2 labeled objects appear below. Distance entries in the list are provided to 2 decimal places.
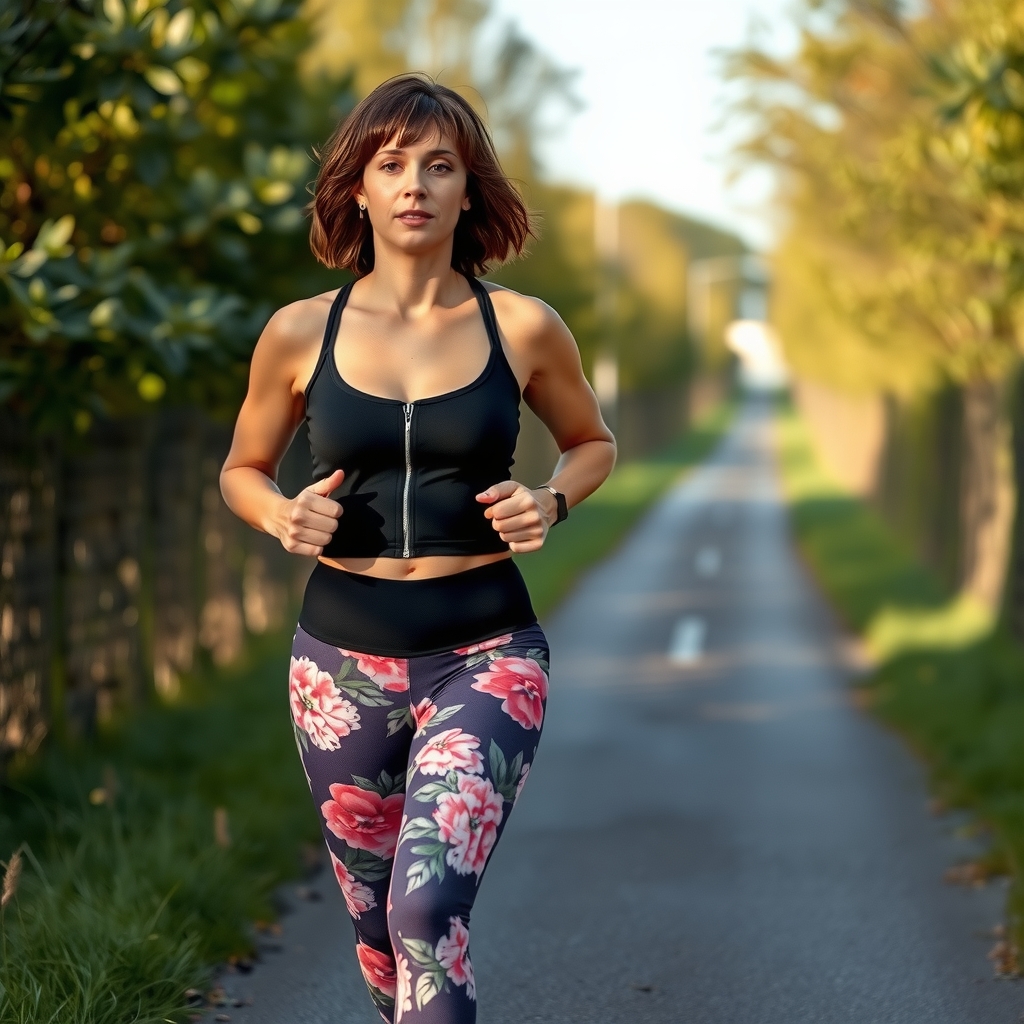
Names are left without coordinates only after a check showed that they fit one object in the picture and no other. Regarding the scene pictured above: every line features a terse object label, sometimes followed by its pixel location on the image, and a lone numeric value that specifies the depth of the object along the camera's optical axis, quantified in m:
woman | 3.24
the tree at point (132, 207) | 5.61
